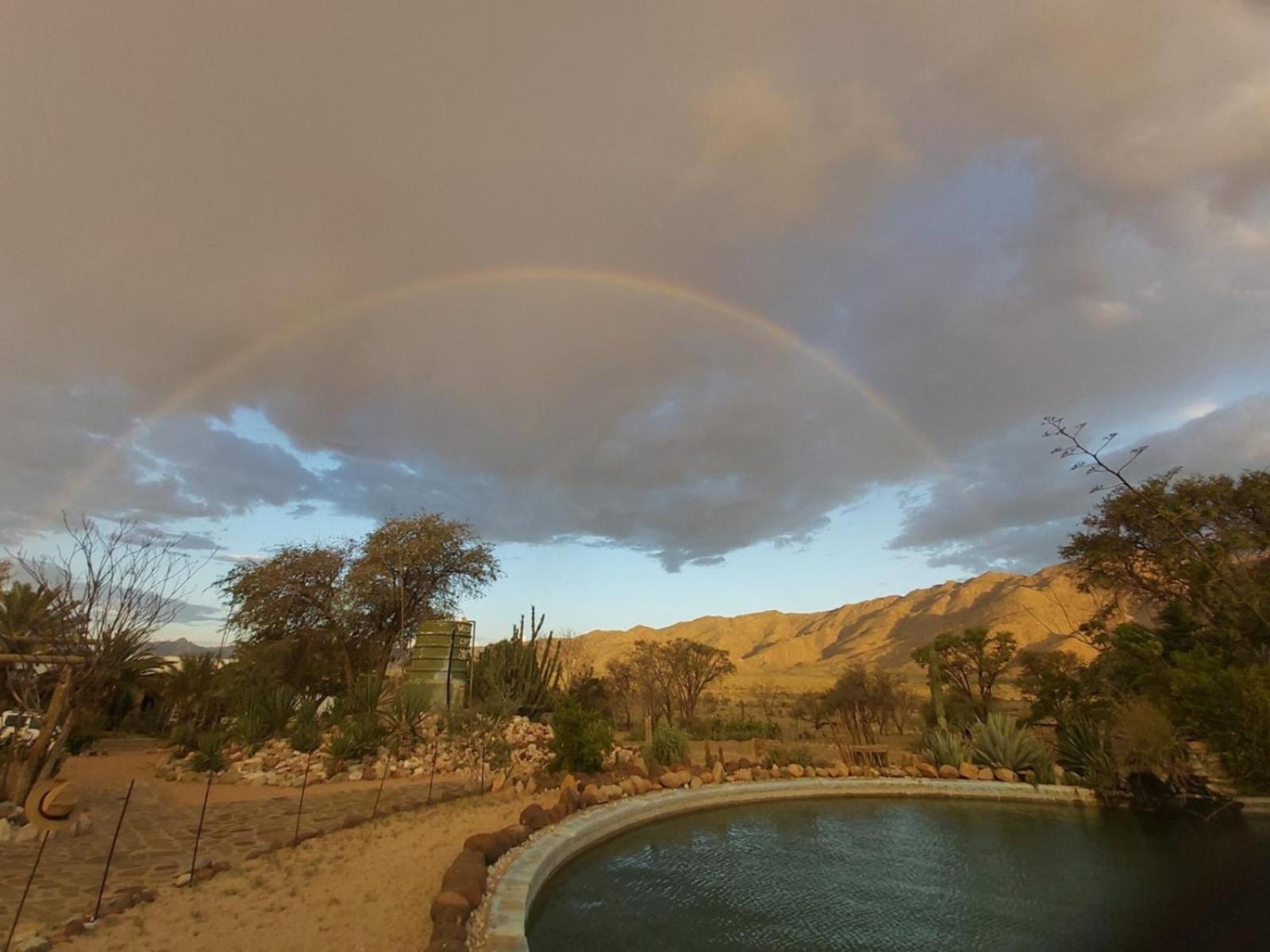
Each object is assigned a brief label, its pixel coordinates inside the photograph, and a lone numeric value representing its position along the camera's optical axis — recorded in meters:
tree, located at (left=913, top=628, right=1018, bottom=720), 23.52
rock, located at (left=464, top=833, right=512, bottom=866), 7.43
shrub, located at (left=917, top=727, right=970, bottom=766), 14.57
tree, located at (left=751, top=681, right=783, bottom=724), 26.44
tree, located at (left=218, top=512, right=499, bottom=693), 22.03
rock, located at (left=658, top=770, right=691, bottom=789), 12.57
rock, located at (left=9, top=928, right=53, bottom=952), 4.70
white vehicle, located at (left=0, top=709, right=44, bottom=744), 10.32
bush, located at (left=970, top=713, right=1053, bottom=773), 13.86
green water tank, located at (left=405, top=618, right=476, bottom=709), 18.20
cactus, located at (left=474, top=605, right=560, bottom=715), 18.36
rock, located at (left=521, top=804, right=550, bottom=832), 9.07
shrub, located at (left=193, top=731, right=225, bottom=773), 12.61
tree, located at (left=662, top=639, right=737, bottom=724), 25.92
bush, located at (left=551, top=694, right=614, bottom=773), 12.87
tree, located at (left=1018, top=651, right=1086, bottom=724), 16.56
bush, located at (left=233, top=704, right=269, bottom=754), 13.88
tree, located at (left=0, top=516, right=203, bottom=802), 8.67
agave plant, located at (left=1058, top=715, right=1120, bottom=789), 12.77
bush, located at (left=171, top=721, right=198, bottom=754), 13.90
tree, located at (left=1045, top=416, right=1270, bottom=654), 14.29
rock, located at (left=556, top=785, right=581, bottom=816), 10.19
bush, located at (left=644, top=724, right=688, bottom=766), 14.66
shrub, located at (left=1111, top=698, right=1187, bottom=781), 11.81
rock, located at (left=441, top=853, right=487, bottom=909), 6.04
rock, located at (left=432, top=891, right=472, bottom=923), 5.44
